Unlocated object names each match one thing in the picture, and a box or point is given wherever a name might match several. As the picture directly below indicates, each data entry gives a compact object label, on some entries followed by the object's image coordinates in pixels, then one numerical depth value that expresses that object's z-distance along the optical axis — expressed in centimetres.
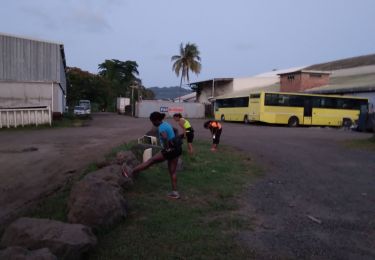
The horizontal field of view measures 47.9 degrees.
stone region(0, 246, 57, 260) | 359
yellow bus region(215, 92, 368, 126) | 3334
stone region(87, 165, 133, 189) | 684
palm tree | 6325
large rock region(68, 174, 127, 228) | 522
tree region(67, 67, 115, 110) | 6931
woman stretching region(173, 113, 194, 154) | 1291
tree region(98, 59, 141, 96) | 8294
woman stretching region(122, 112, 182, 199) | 705
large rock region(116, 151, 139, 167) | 861
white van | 5238
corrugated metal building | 2838
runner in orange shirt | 1458
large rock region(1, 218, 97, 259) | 409
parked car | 4795
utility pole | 5958
